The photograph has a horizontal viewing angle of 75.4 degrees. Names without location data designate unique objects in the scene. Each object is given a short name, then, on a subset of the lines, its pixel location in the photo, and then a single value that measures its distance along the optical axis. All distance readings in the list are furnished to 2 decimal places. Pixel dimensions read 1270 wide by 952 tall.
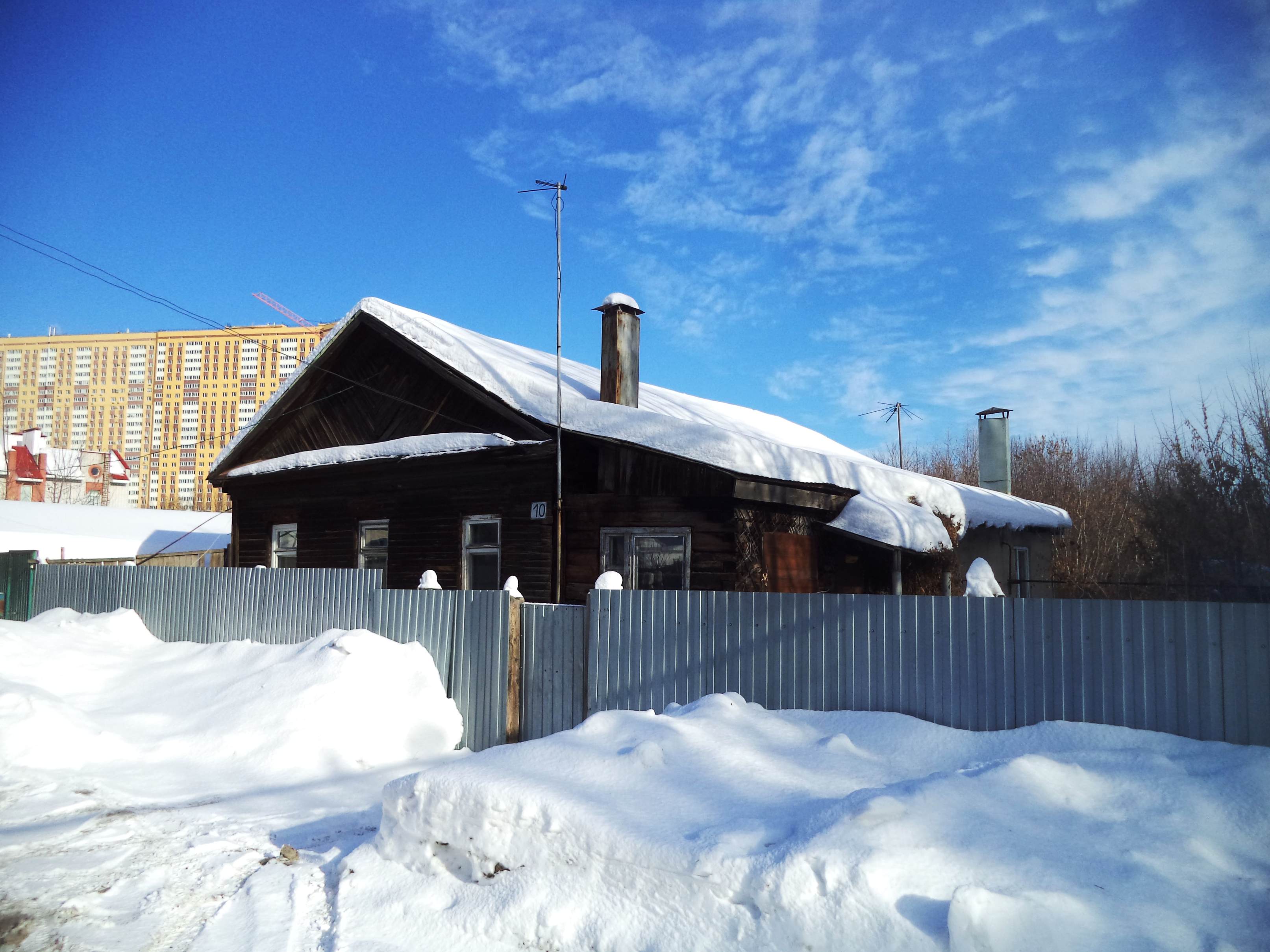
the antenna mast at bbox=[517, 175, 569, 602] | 10.71
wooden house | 10.98
